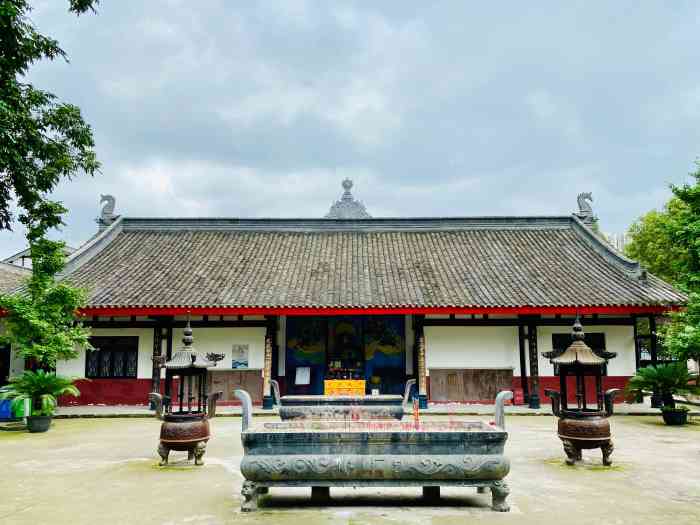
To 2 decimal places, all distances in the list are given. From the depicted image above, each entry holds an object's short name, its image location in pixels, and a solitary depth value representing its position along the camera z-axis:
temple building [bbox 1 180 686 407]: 15.48
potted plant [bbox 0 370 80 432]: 12.36
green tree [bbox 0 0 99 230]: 8.68
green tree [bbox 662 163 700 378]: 12.57
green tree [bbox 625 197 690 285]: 26.39
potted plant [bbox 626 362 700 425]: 13.22
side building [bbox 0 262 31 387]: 17.56
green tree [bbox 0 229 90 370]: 12.92
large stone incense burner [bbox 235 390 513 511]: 5.99
